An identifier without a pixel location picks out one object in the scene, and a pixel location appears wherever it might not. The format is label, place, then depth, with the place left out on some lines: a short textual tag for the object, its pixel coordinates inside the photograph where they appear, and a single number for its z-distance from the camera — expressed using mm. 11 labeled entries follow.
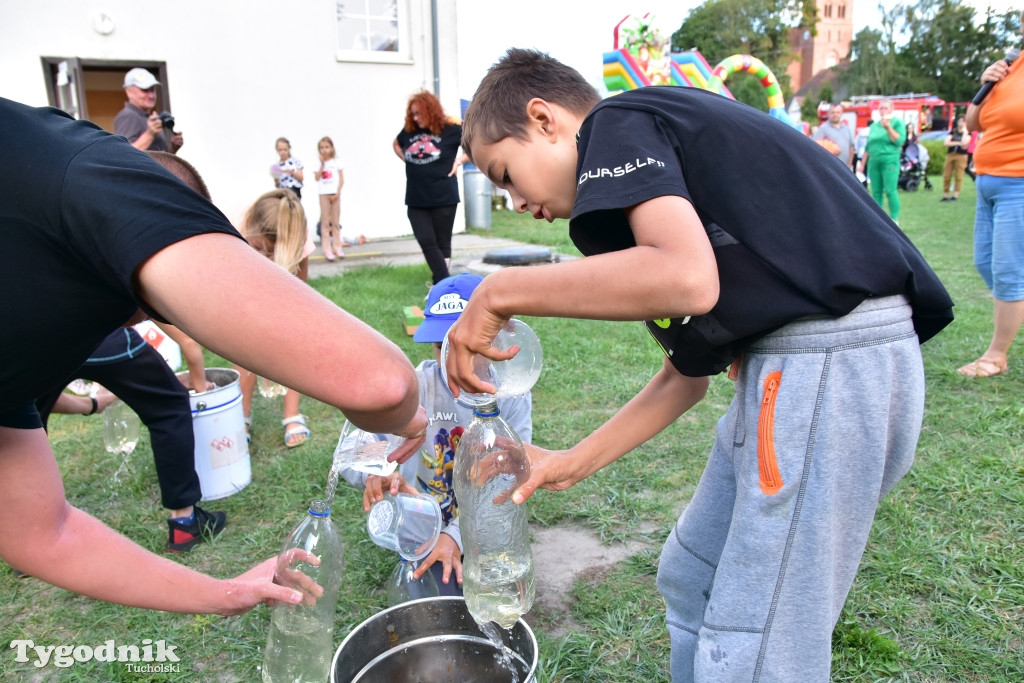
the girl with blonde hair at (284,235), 4109
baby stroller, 20953
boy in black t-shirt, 1303
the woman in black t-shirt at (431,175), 7262
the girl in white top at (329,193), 10992
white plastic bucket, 3551
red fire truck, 31809
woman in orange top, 4199
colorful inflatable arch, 15678
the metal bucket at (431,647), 1989
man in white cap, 5859
